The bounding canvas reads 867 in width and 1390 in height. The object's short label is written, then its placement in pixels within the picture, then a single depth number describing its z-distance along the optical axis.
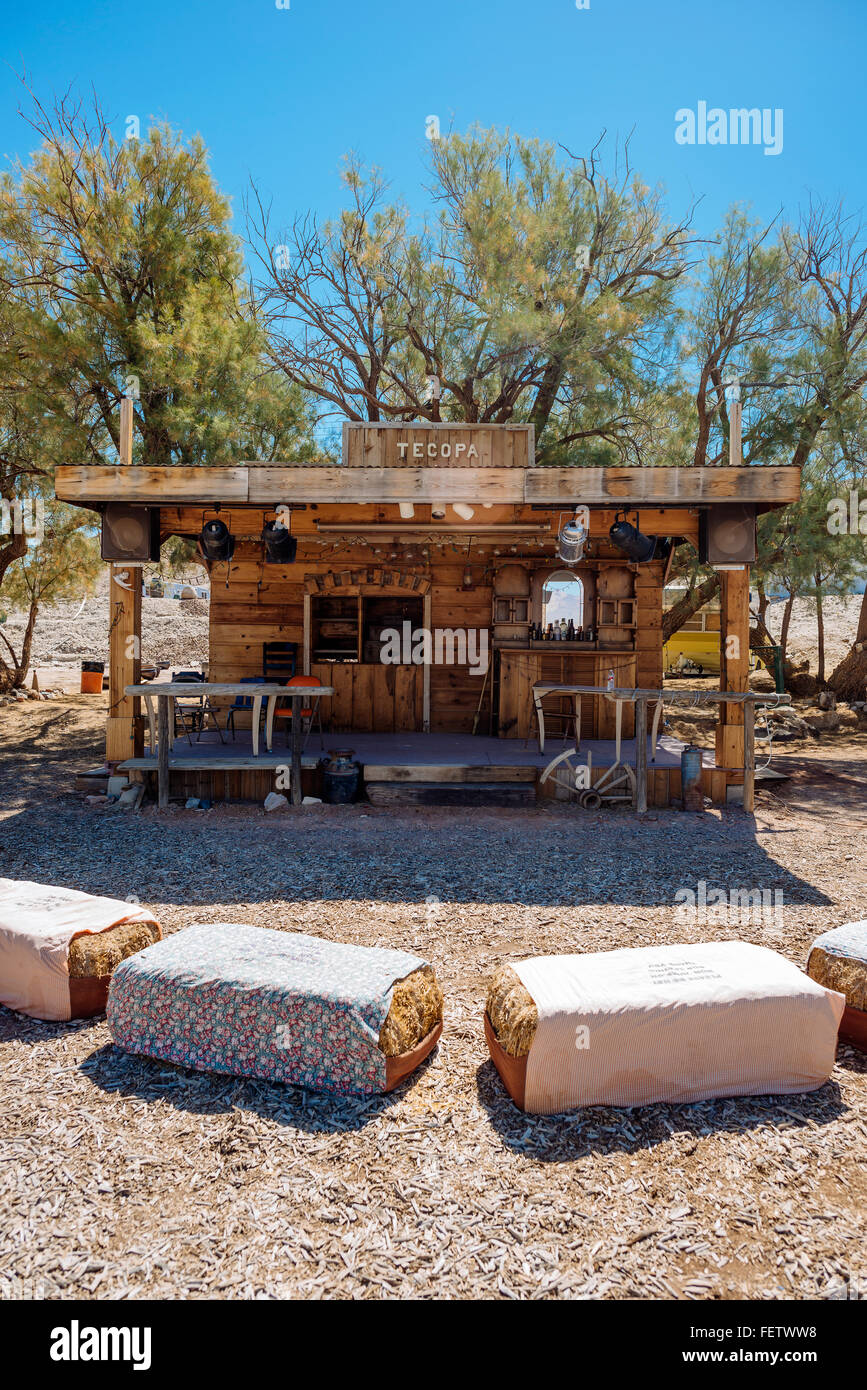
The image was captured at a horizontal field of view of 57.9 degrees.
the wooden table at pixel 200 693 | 7.10
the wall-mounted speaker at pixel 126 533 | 7.77
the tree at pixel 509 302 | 12.23
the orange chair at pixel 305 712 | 9.36
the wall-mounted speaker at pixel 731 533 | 7.62
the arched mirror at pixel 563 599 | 10.30
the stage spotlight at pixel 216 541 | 7.92
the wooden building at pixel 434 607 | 8.13
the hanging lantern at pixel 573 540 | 7.70
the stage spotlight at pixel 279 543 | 7.89
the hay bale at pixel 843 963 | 3.25
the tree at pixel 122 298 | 10.42
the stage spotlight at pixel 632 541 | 7.62
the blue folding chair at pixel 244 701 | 10.11
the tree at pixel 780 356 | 11.62
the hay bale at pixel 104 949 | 3.41
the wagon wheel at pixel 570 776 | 7.92
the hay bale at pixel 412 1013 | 2.89
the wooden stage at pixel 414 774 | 7.86
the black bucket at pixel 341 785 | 7.85
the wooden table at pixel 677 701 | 7.07
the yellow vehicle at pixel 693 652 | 20.30
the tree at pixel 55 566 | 14.51
